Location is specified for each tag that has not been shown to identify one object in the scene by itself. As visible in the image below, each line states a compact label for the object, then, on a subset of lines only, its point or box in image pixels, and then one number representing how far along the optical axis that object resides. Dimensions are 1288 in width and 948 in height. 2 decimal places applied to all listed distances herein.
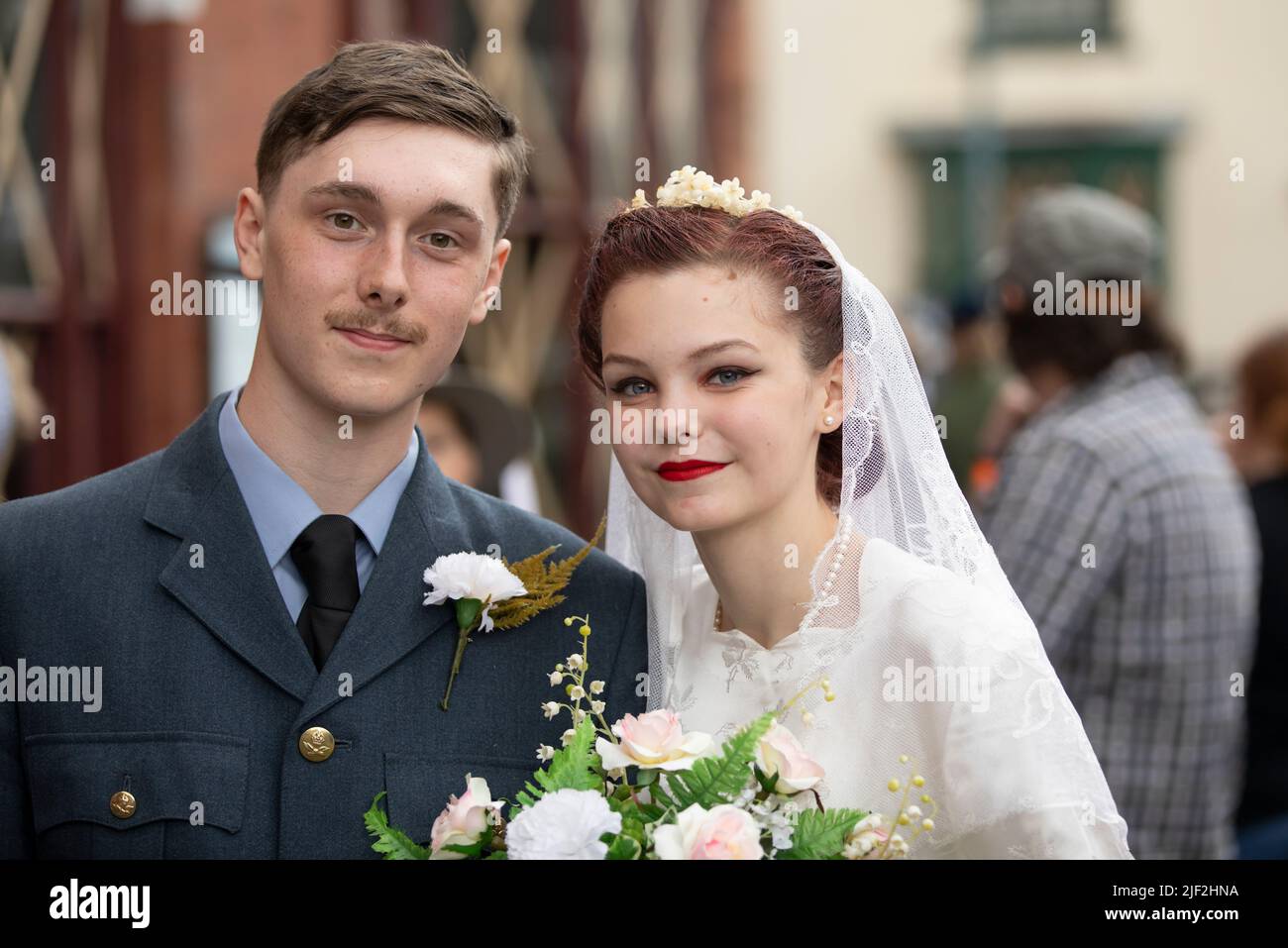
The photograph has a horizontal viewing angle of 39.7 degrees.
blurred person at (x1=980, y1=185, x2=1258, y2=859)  4.25
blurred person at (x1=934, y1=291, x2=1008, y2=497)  8.35
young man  2.58
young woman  2.71
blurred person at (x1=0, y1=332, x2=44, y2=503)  5.95
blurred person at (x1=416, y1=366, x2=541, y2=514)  5.57
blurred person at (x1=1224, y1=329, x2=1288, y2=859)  4.77
